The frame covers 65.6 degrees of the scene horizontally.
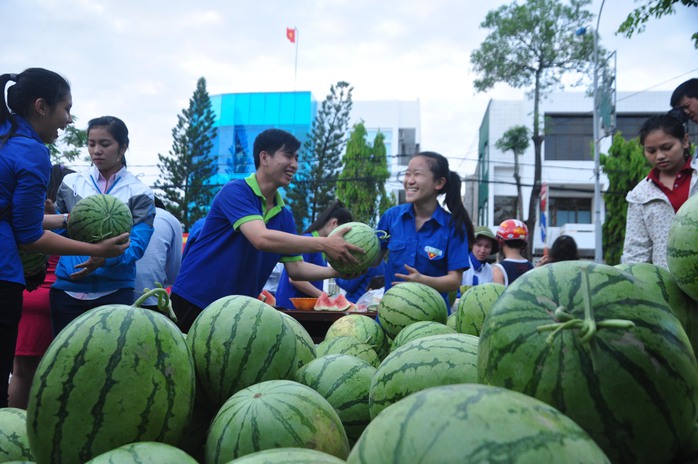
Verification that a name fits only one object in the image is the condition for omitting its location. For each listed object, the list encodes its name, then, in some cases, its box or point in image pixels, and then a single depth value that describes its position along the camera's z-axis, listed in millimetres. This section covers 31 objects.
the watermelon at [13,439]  1262
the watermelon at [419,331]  2223
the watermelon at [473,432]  658
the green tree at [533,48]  25812
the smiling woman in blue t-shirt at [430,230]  4000
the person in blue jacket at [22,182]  2727
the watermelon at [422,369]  1255
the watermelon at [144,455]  943
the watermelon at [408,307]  2910
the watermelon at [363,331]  2900
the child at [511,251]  5941
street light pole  20781
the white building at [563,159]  34188
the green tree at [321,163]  30766
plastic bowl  5191
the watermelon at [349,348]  2334
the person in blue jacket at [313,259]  5957
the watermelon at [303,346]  1906
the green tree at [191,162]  30156
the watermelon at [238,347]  1489
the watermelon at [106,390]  1094
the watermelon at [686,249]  1262
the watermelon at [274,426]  1152
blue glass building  37481
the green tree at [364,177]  32312
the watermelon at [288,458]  810
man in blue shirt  3666
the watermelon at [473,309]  2320
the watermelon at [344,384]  1514
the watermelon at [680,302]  1335
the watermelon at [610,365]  862
